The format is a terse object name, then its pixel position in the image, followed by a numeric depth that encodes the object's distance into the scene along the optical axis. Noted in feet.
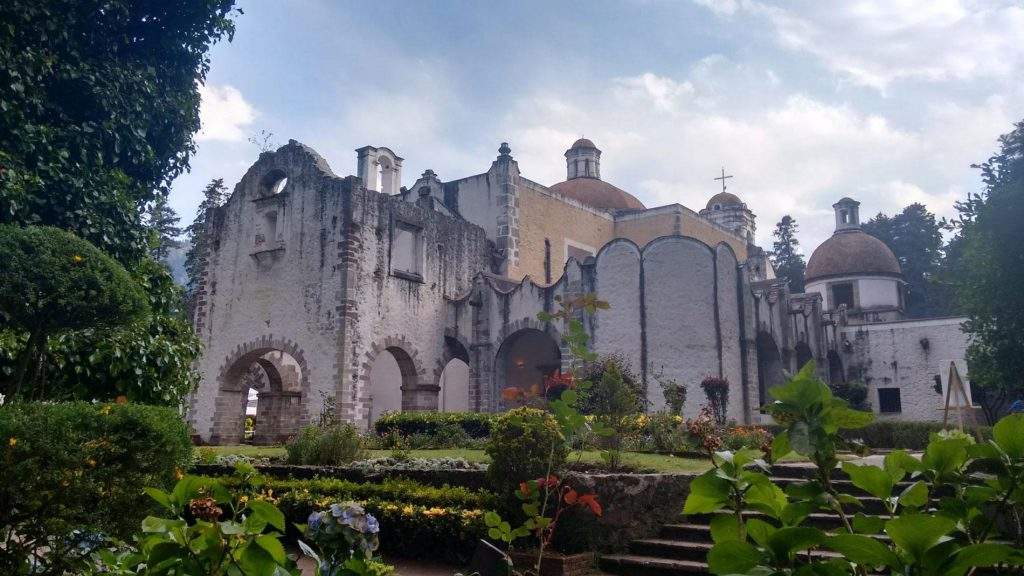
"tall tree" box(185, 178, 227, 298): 120.06
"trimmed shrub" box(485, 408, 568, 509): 24.72
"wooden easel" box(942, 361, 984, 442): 29.37
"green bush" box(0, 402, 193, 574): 14.25
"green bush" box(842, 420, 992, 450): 53.83
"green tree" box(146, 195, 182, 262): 142.26
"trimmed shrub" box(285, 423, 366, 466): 35.81
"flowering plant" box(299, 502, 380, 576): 6.93
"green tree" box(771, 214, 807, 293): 153.69
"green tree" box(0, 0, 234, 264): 30.25
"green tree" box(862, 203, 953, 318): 129.90
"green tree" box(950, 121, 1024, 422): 35.09
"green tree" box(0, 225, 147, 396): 21.34
